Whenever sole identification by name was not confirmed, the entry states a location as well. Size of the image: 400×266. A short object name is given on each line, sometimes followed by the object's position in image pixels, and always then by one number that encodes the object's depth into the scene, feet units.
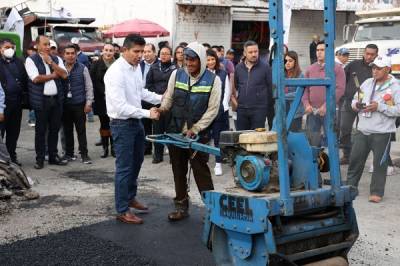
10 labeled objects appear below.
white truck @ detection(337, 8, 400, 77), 45.02
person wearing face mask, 26.27
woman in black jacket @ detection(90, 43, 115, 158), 30.01
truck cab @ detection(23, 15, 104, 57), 62.85
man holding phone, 21.09
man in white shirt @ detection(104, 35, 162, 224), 17.92
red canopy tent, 63.00
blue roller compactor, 12.21
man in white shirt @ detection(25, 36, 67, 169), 26.63
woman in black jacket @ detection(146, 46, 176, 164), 28.30
